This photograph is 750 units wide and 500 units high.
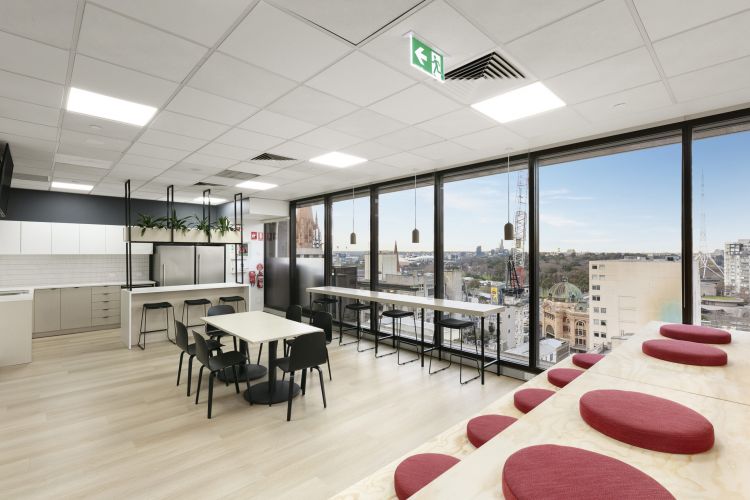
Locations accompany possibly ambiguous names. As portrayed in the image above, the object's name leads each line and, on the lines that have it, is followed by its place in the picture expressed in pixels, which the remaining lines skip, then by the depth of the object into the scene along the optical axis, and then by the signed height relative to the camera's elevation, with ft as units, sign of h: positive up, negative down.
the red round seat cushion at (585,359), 8.39 -2.51
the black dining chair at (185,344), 13.43 -3.36
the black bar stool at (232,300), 23.15 -2.91
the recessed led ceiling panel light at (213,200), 27.42 +4.32
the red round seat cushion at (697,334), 6.48 -1.49
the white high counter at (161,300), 20.35 -2.78
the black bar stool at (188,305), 21.84 -3.14
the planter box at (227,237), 22.30 +1.11
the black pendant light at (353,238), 21.83 +1.01
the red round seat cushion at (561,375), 7.47 -2.58
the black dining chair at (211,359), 11.68 -3.67
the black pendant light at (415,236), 18.12 +0.93
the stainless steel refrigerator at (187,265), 26.43 -0.74
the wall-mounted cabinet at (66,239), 23.35 +1.06
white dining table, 12.26 -2.73
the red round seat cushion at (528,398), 6.49 -2.67
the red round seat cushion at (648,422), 3.13 -1.59
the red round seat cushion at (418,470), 4.44 -2.85
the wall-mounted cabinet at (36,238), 22.34 +1.08
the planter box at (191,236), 21.09 +1.10
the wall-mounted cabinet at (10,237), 21.70 +1.09
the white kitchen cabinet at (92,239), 24.34 +1.11
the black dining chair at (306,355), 11.62 -3.34
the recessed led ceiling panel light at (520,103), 9.55 +4.32
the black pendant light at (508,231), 14.71 +0.96
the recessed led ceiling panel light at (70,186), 21.59 +4.32
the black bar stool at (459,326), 15.28 -3.09
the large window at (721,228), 10.85 +0.81
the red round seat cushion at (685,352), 5.36 -1.53
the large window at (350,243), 23.07 +0.80
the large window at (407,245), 19.33 +0.56
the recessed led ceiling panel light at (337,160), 15.81 +4.35
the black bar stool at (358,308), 20.25 -3.03
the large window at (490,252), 15.65 +0.12
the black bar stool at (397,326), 18.54 -4.01
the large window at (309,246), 26.30 +0.63
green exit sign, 7.11 +4.02
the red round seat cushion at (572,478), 2.41 -1.62
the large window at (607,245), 12.18 +0.36
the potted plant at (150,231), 19.84 +1.34
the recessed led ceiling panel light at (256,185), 21.81 +4.35
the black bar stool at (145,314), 20.20 -3.36
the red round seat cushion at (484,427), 5.56 -2.77
